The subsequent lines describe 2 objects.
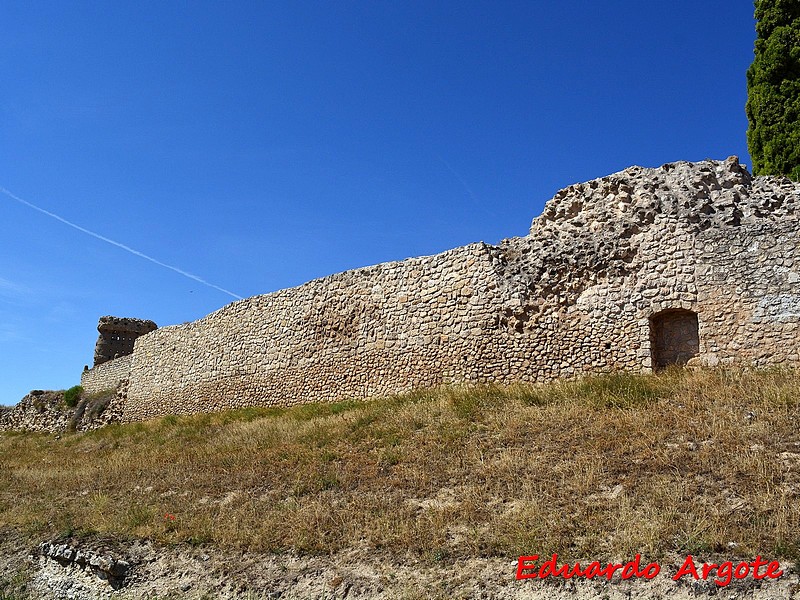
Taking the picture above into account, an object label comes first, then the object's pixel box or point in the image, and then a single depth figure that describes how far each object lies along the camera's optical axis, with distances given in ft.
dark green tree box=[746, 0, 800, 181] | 42.73
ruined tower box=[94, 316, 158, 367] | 86.48
